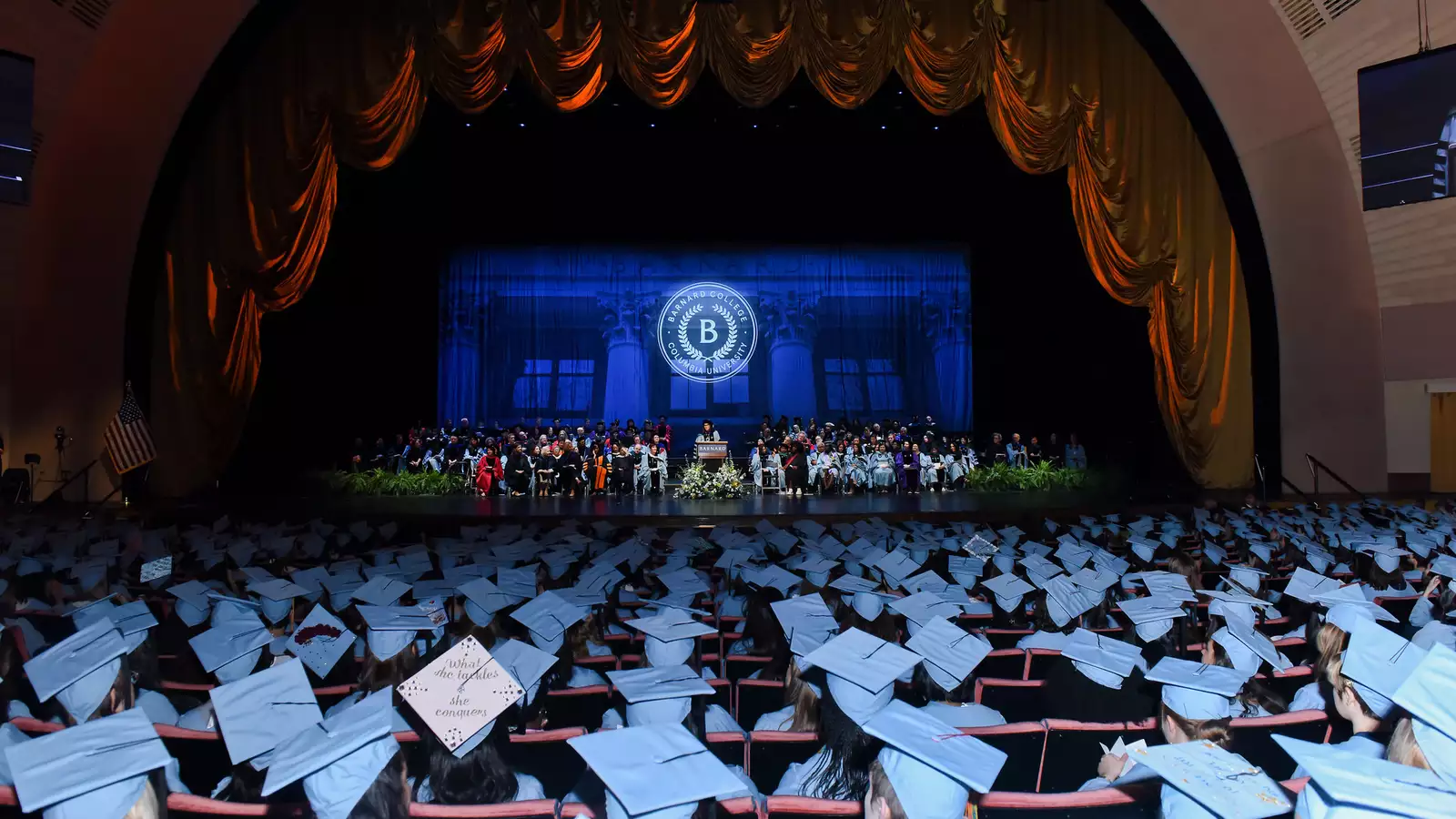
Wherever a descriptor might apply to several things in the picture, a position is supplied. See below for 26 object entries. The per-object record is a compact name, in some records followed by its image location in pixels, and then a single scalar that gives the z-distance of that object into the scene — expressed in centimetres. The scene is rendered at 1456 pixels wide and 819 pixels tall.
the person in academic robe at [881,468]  1449
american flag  1050
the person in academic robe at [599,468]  1405
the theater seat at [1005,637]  396
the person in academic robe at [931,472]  1445
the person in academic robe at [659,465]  1412
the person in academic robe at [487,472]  1364
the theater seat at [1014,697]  313
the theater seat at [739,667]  366
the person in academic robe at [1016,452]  1510
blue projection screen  1745
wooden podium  1363
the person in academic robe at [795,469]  1352
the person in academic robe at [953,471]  1457
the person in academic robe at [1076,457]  1469
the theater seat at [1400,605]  423
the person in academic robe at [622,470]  1351
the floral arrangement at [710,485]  1294
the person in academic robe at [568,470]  1356
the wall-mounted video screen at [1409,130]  762
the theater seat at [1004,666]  355
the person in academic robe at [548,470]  1374
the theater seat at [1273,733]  233
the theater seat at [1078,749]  244
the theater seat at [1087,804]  181
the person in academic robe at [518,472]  1334
